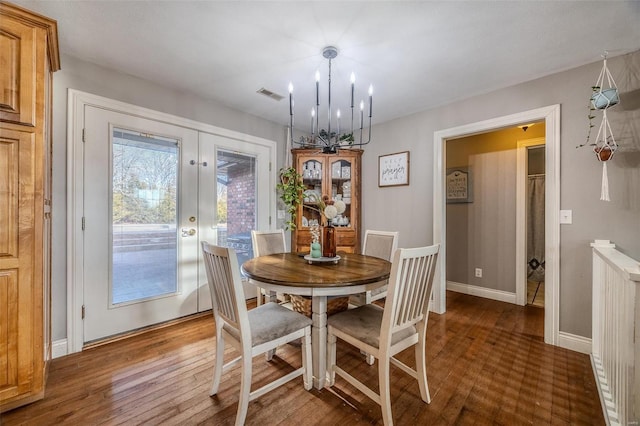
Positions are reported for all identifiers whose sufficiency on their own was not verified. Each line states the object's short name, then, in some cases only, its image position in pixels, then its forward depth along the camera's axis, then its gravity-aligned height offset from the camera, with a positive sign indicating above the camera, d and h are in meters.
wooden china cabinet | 3.58 +0.35
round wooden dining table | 1.48 -0.38
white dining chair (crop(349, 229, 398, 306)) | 2.26 -0.33
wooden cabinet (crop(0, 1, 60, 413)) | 1.44 +0.05
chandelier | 1.98 +1.13
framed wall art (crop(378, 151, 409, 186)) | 3.33 +0.57
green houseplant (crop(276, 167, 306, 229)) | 2.37 +0.23
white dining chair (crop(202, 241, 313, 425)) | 1.36 -0.65
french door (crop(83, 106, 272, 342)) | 2.22 -0.02
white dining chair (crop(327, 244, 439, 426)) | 1.35 -0.65
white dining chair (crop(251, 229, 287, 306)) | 2.55 -0.30
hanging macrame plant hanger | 1.86 +0.71
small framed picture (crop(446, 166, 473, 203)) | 3.73 +0.40
